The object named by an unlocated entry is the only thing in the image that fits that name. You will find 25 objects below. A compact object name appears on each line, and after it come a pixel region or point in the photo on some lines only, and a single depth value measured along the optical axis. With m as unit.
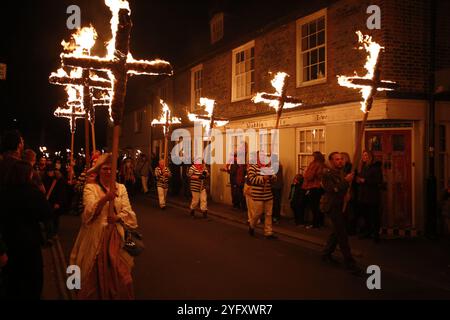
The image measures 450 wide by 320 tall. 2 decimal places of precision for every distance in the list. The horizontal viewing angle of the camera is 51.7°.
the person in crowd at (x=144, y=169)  20.55
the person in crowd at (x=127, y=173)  17.53
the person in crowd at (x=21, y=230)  5.03
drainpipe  10.54
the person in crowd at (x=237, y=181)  15.09
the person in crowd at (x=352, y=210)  10.88
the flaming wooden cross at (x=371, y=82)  8.12
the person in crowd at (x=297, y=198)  12.45
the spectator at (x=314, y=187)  11.88
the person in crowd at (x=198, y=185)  13.79
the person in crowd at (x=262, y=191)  10.43
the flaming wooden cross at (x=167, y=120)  12.23
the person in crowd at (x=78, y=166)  18.33
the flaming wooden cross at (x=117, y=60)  5.26
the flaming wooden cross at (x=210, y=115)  14.13
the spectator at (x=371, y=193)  10.30
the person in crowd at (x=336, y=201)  7.71
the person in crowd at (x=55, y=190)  9.66
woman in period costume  4.92
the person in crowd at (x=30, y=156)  7.47
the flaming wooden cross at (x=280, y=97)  10.34
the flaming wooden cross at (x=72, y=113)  11.41
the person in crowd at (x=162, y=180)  15.31
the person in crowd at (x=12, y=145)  6.63
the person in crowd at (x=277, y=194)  13.21
